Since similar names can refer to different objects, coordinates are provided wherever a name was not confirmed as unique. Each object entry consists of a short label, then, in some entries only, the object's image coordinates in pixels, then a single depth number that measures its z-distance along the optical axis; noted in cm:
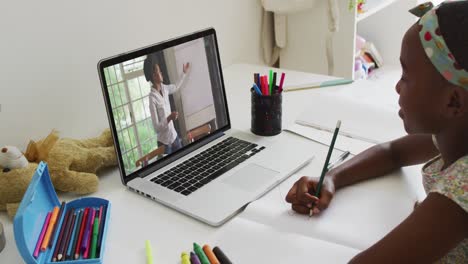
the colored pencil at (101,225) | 74
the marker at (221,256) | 70
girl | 61
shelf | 189
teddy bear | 84
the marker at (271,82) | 111
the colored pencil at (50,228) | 72
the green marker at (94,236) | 73
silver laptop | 88
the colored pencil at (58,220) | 75
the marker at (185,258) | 70
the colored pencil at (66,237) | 72
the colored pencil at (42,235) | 70
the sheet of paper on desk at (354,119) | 109
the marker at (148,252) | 72
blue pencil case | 66
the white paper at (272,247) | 72
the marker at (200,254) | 70
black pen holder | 108
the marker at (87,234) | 74
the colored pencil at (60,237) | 72
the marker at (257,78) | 111
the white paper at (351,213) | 77
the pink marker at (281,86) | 110
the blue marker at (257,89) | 108
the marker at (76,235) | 72
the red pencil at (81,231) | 73
